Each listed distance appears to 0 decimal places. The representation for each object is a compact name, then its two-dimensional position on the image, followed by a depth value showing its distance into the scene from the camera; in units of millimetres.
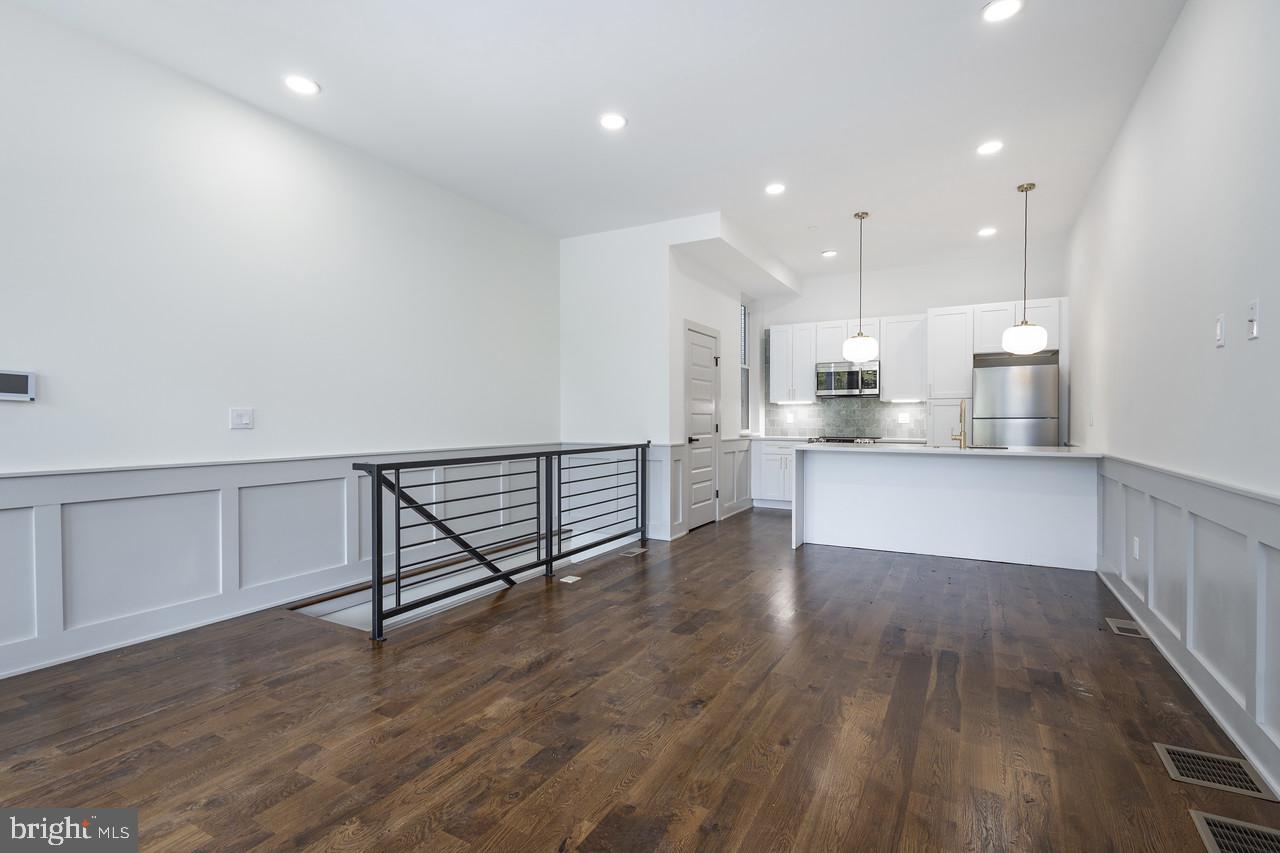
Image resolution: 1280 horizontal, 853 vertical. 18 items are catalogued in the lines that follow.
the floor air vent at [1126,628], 3100
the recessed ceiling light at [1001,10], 2557
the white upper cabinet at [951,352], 6352
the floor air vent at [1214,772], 1812
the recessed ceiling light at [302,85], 3174
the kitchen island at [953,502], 4320
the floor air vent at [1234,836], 1561
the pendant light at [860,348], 5496
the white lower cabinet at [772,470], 7262
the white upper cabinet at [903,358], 6875
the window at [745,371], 7854
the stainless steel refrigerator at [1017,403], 5629
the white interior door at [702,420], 5855
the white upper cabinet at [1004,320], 5938
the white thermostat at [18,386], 2588
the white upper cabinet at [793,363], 7473
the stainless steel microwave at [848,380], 7055
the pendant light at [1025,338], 4605
